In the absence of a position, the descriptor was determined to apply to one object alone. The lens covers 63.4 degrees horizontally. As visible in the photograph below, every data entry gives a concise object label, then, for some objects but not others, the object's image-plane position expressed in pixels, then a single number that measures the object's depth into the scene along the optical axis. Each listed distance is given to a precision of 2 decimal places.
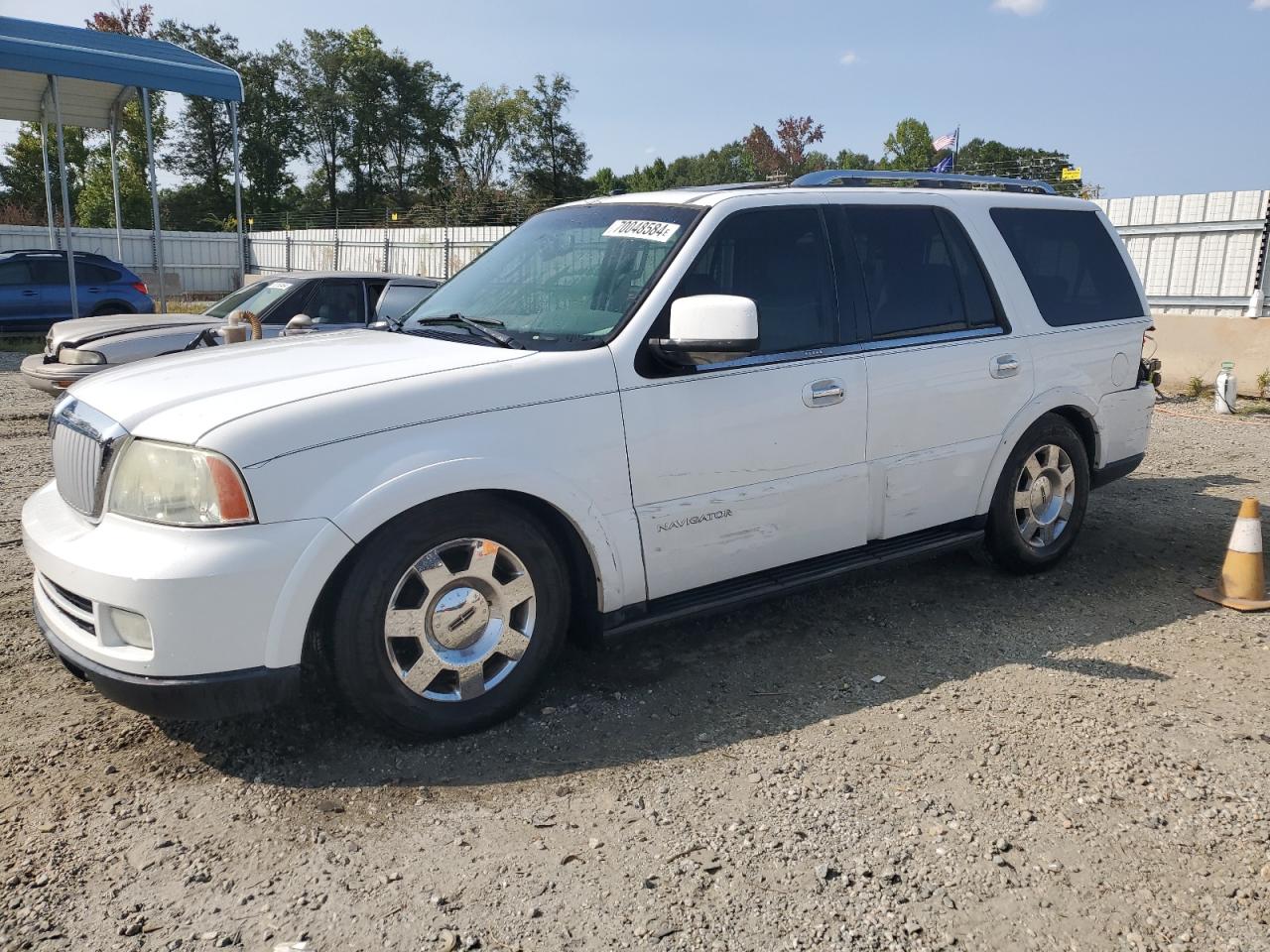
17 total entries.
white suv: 3.04
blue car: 16.59
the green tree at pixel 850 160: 77.56
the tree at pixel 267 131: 60.75
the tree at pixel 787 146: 74.44
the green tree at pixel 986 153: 84.00
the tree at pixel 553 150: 64.19
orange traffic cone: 4.88
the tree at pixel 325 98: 63.44
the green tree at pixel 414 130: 64.94
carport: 14.24
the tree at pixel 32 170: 46.26
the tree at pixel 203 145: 58.19
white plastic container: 10.62
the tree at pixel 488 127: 64.69
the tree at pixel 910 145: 77.31
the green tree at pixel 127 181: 46.53
